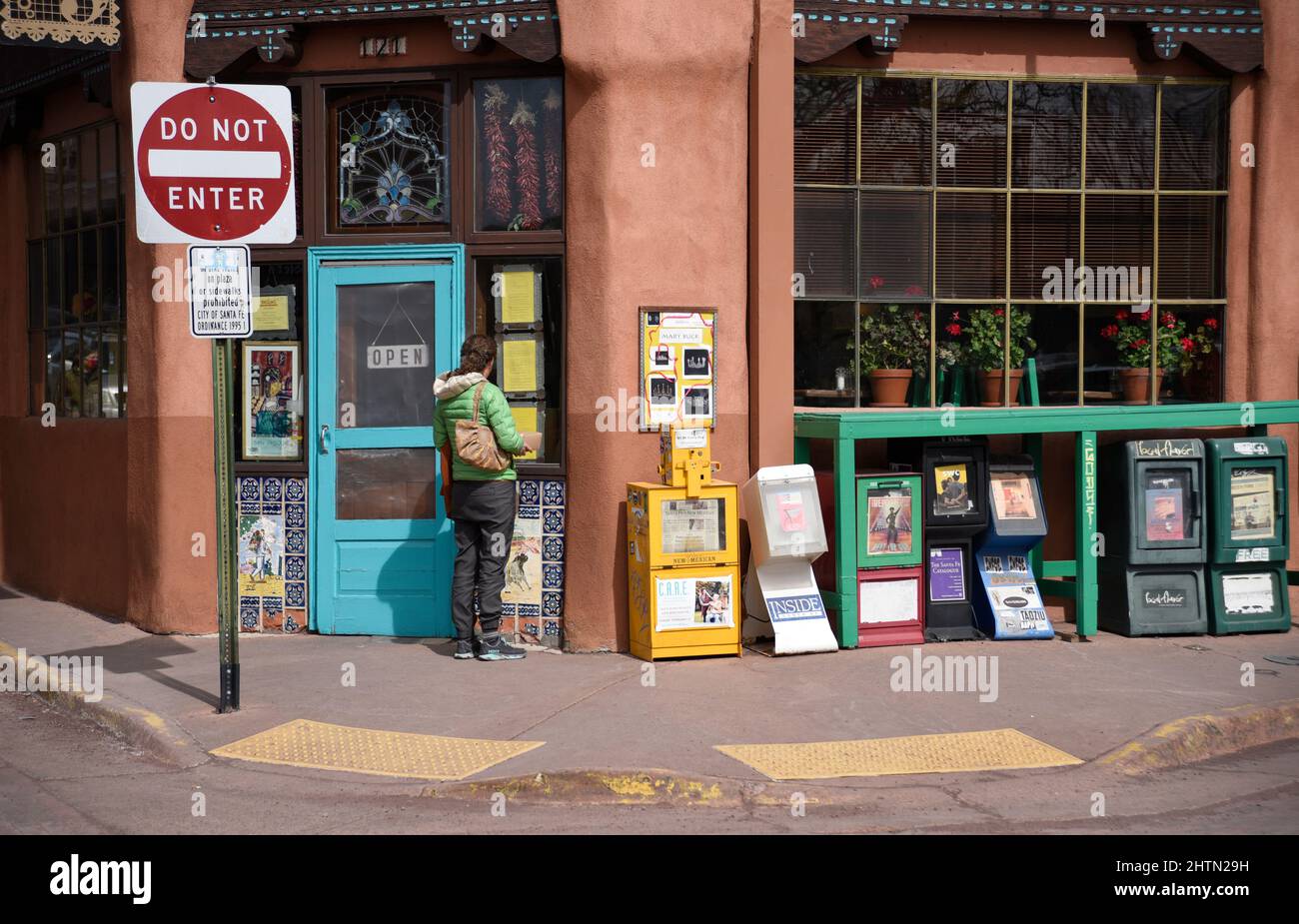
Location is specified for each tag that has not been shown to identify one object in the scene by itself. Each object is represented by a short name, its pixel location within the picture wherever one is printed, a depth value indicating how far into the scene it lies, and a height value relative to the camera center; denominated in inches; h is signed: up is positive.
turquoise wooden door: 367.6 -8.6
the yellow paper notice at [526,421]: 366.3 -2.8
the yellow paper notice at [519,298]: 364.5 +29.8
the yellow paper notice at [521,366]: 365.7 +11.8
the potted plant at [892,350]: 383.9 +16.5
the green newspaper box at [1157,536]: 361.4 -34.0
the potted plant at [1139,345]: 394.0 +18.1
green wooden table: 344.5 -5.6
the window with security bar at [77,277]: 415.5 +42.9
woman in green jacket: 334.6 -23.1
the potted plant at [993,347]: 387.9 +17.4
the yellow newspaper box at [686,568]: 335.6 -39.1
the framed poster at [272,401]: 377.4 +2.9
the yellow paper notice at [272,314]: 377.1 +26.8
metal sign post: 280.2 -18.6
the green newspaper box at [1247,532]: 364.5 -33.5
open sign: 369.7 +14.6
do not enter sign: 277.4 +50.5
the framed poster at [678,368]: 352.8 +10.9
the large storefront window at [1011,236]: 380.5 +48.7
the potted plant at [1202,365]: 397.7 +12.5
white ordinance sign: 276.7 +23.8
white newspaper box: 341.4 -35.2
